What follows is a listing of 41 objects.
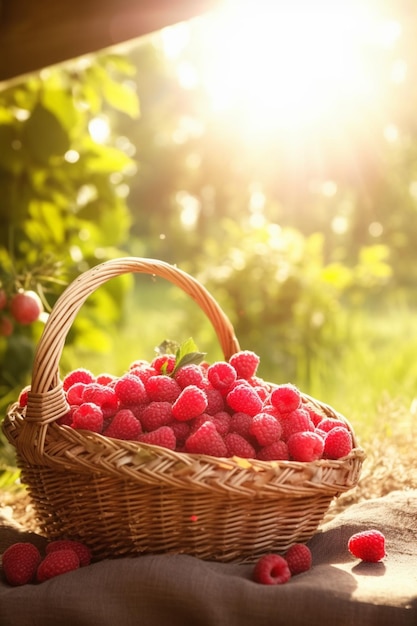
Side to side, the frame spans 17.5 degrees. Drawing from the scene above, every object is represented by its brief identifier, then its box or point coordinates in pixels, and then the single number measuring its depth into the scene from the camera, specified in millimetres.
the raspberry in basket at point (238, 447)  807
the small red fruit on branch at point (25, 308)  1040
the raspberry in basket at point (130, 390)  832
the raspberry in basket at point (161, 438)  794
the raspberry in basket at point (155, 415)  818
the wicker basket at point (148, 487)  776
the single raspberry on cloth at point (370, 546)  815
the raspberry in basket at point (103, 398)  832
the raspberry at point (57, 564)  788
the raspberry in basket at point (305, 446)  807
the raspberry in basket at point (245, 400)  831
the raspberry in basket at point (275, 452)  811
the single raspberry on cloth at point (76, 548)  807
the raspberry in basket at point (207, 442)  794
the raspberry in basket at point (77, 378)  886
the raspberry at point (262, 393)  878
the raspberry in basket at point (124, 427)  807
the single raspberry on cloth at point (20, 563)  795
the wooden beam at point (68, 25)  1131
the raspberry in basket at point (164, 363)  879
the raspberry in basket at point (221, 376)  855
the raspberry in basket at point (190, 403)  808
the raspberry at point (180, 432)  820
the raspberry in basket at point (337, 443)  825
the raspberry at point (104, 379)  897
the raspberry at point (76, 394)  848
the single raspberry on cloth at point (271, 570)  769
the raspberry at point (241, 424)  828
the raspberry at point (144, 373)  861
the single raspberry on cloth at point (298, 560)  803
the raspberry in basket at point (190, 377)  843
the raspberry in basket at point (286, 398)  828
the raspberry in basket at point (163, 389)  837
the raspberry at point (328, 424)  860
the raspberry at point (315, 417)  889
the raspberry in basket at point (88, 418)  804
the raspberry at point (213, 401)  845
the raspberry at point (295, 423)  825
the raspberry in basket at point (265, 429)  811
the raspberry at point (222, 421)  822
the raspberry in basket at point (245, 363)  884
